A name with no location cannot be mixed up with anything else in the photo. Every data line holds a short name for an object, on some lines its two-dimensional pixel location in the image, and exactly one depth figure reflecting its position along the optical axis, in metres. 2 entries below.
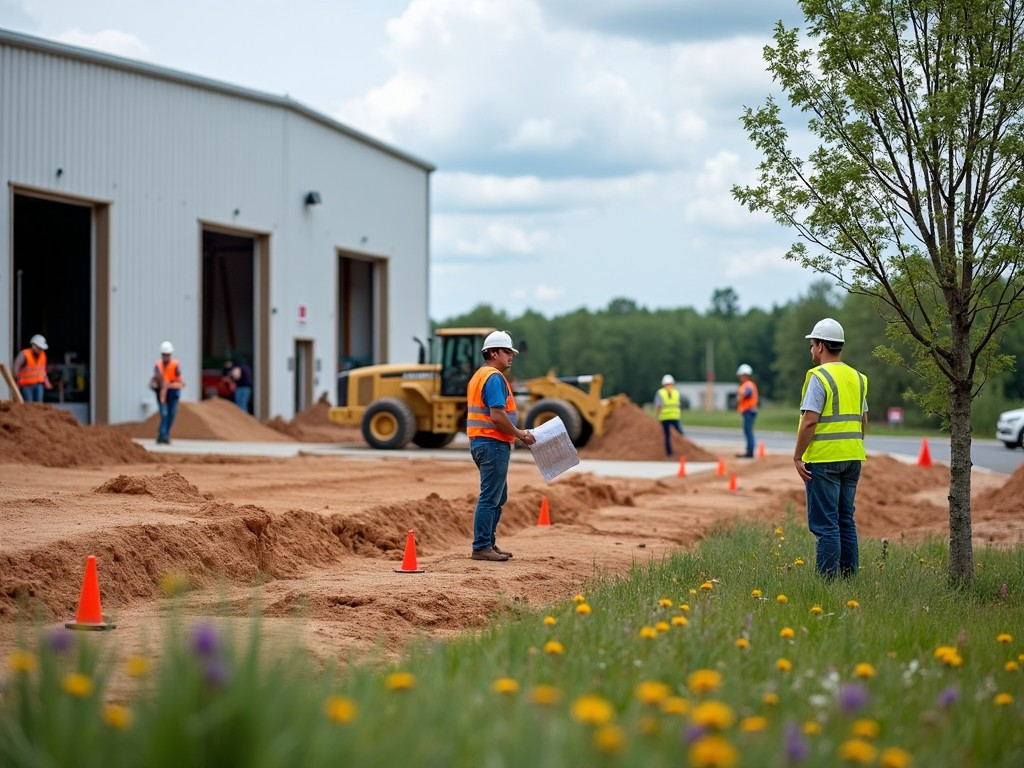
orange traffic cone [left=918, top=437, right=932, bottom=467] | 26.47
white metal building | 28.83
